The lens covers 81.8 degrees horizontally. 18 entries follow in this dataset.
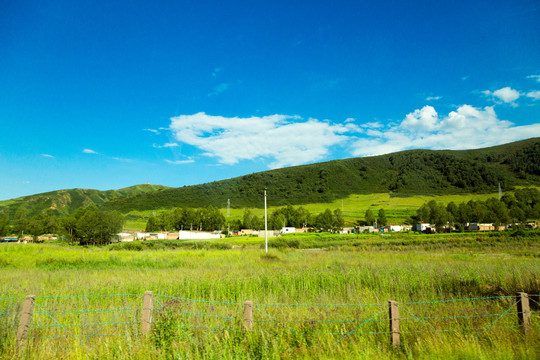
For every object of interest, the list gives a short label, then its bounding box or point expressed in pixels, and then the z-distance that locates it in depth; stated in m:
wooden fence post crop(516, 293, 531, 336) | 6.25
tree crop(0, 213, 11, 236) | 92.62
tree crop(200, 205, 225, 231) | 107.00
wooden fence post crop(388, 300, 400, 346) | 6.04
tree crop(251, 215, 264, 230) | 101.36
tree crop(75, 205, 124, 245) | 63.72
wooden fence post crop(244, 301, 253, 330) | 6.09
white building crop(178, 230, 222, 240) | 75.34
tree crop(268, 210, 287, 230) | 98.25
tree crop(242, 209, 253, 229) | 105.31
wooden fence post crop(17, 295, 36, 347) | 6.13
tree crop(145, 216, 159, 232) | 107.25
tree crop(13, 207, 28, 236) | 98.43
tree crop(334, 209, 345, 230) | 95.25
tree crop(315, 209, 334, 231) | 93.72
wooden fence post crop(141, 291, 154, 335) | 6.32
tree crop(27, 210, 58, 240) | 88.81
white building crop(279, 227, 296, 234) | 87.66
